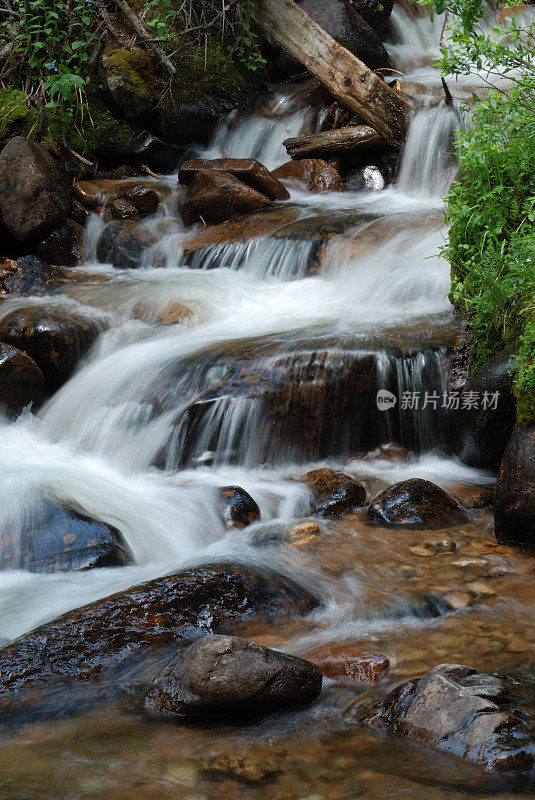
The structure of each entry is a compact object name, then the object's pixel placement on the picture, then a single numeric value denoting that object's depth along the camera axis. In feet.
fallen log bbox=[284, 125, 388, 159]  34.09
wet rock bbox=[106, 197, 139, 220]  33.01
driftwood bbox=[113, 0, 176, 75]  36.86
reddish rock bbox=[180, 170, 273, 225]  31.53
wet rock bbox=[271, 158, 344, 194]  33.83
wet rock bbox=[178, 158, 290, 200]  32.71
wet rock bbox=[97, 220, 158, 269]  31.14
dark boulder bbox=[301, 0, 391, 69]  39.32
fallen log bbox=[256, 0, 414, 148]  34.42
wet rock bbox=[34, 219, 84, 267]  30.78
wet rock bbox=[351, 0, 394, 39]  43.98
